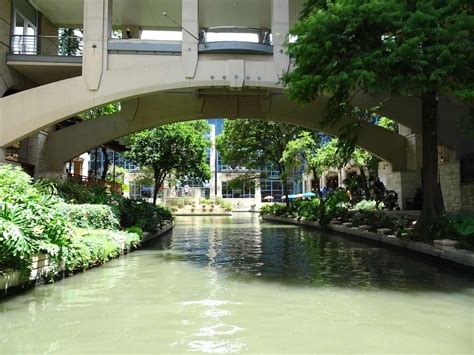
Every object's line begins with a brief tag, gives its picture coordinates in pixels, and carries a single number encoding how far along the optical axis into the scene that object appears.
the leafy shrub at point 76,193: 17.08
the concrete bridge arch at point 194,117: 24.05
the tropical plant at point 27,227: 8.20
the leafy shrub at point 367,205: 26.62
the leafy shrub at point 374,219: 18.17
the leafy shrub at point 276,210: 36.28
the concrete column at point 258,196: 69.38
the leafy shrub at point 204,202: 56.94
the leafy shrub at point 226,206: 55.42
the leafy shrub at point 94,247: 10.88
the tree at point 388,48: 11.69
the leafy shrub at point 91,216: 13.34
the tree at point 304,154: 30.73
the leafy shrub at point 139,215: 18.99
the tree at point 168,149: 32.44
